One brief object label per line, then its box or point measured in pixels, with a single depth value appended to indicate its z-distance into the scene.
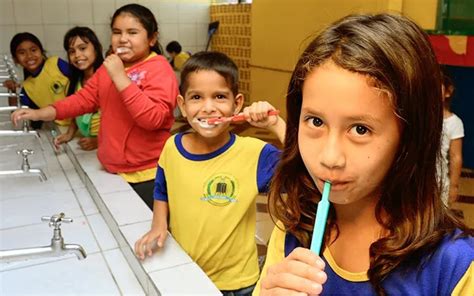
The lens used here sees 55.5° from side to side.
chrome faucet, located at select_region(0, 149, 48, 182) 1.54
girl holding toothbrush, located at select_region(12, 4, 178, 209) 1.61
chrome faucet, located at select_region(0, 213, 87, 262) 0.92
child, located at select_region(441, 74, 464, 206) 1.80
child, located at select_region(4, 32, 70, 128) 2.78
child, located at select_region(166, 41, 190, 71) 4.55
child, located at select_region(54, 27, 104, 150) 2.27
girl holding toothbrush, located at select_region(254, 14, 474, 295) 0.50
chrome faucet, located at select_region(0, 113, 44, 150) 1.60
